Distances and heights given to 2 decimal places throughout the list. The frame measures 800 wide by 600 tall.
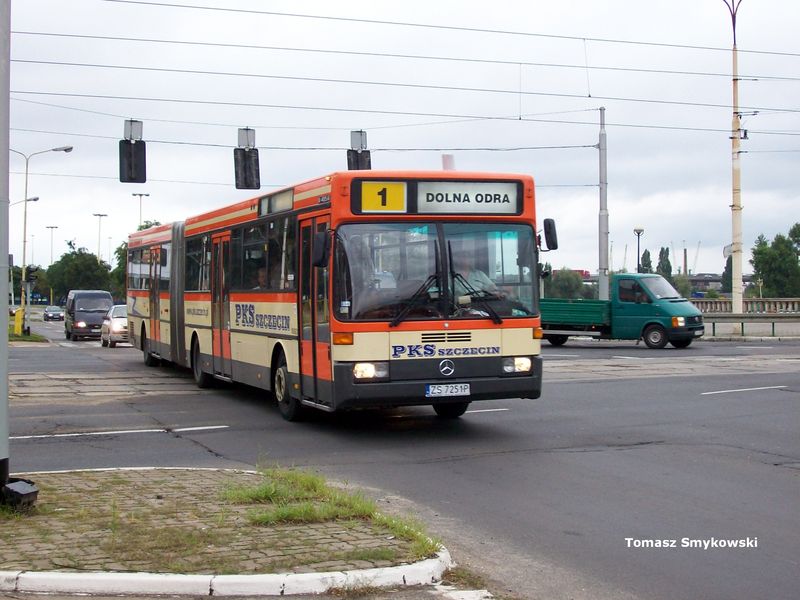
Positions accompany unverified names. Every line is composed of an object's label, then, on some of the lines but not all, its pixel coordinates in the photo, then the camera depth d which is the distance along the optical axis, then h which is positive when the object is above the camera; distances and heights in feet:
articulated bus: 39.34 +0.00
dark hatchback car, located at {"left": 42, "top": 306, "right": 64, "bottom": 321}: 294.05 -6.12
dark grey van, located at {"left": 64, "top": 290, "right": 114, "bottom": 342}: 150.20 -2.87
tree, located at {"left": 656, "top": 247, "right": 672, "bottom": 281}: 523.05 +14.38
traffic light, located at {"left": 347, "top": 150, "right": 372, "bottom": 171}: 90.89 +11.59
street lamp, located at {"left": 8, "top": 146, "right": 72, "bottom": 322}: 212.39 +15.39
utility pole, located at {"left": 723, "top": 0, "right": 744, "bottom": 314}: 134.72 +11.32
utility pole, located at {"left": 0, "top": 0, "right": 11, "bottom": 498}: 25.12 +2.47
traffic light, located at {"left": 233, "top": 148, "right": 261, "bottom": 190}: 88.89 +10.64
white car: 119.65 -4.14
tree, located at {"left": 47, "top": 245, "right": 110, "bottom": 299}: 330.75 +6.48
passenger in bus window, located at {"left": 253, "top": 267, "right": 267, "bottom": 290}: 49.47 +0.55
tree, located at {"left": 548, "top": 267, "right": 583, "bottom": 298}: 138.70 +0.64
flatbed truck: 104.22 -2.54
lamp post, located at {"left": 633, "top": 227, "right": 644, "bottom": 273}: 163.12 +9.00
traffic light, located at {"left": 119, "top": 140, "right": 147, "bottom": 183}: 85.46 +10.81
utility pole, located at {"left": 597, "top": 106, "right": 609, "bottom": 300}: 131.64 +12.70
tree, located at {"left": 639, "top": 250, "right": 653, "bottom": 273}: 281.66 +8.15
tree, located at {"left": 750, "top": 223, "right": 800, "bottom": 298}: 394.73 +7.91
